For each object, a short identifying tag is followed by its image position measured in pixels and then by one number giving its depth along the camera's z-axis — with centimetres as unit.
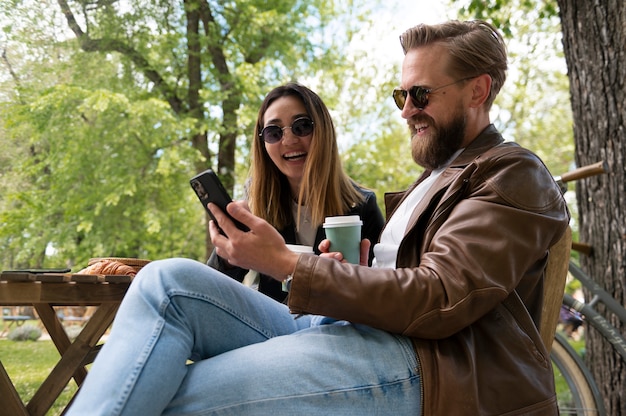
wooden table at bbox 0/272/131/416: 151
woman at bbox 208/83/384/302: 212
